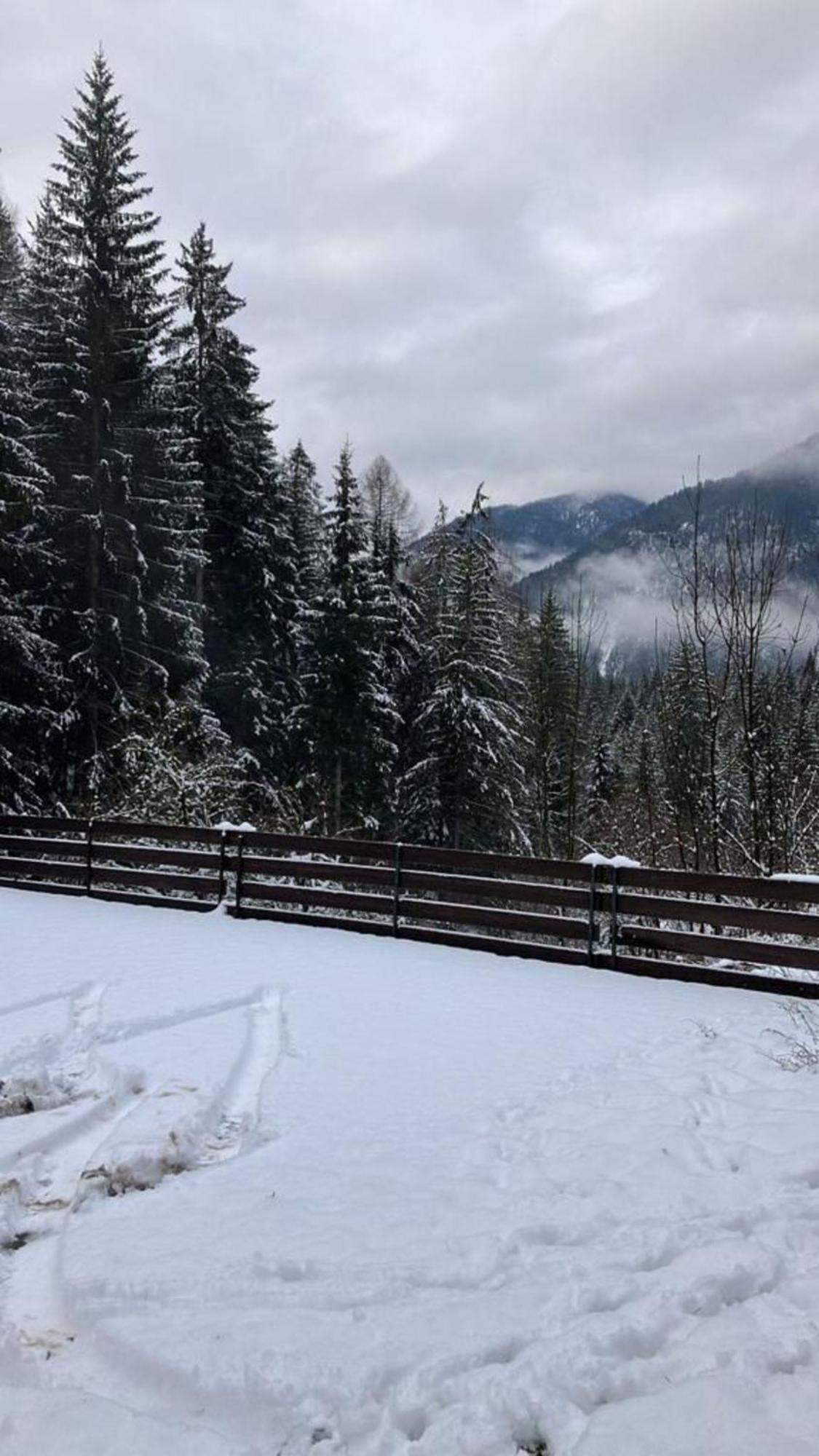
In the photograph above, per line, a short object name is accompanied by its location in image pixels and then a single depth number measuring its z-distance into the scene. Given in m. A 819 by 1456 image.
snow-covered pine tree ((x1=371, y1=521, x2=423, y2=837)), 25.56
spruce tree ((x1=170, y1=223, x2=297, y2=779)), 25.42
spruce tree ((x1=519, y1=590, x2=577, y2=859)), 21.27
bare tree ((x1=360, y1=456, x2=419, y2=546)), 40.81
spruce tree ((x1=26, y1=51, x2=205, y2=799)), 19.17
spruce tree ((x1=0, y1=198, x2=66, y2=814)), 16.89
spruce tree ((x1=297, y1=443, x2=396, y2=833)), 24.92
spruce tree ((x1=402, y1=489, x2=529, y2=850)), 22.64
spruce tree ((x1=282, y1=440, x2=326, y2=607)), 30.25
